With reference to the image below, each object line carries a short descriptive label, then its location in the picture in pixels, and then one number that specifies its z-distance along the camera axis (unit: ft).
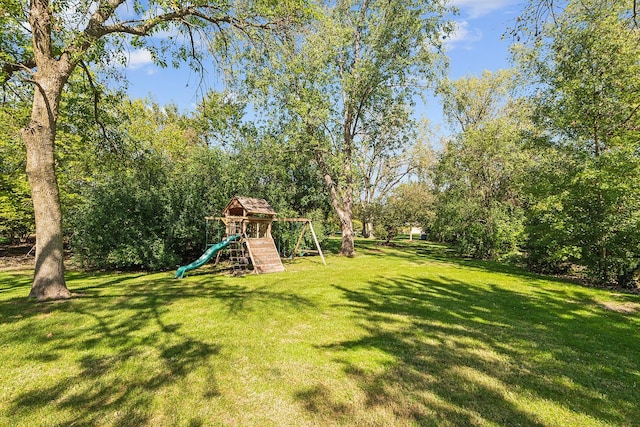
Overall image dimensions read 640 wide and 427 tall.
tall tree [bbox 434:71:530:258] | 54.49
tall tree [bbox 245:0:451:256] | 55.93
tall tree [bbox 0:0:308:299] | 22.36
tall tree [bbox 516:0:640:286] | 31.24
